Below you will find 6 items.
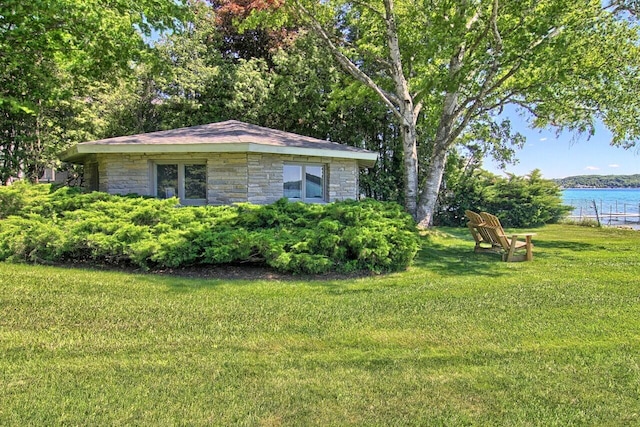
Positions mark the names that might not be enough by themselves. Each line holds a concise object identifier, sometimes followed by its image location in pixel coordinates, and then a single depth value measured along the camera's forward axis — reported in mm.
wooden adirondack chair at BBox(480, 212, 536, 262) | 8508
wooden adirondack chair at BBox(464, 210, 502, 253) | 9312
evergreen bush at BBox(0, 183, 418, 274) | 6535
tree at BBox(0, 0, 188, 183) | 8383
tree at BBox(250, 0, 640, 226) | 10484
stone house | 9406
